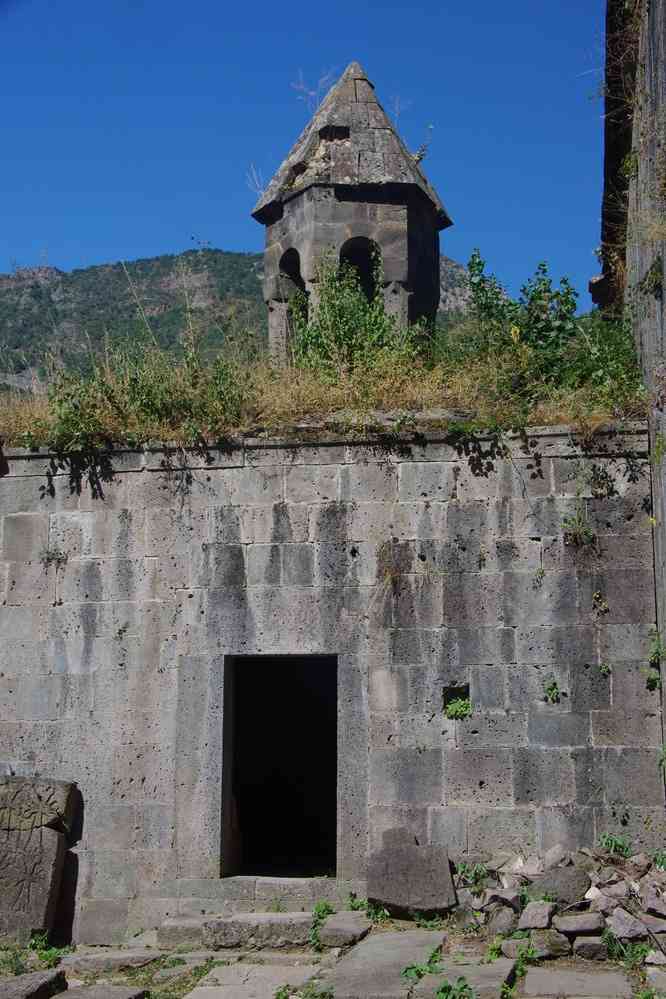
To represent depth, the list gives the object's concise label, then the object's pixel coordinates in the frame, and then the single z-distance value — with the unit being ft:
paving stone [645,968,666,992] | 20.36
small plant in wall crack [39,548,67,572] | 29.37
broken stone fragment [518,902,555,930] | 23.31
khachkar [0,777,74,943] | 26.94
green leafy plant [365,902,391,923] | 25.63
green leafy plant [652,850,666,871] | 24.92
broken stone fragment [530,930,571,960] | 22.48
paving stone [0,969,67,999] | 20.99
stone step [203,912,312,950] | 25.21
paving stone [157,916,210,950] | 26.00
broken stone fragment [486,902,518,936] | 24.02
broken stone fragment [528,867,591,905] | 23.93
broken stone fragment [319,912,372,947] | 24.47
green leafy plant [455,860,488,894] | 25.86
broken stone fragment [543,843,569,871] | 25.31
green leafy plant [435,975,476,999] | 19.62
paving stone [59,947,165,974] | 24.80
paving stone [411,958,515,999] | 19.77
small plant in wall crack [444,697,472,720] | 26.89
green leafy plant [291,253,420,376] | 32.73
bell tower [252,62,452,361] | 37.19
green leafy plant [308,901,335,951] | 24.72
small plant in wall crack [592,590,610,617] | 26.81
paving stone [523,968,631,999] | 20.10
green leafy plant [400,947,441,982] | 20.99
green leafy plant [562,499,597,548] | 27.12
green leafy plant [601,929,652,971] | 21.99
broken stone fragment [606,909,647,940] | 22.49
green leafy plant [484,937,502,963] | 22.33
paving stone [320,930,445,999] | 20.53
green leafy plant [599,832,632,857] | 25.49
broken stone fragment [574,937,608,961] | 22.39
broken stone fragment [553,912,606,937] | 22.85
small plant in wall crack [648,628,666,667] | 25.95
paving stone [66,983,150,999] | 20.96
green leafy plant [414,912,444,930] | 25.07
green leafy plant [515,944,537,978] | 22.09
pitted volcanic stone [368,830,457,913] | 25.44
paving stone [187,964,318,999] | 21.80
